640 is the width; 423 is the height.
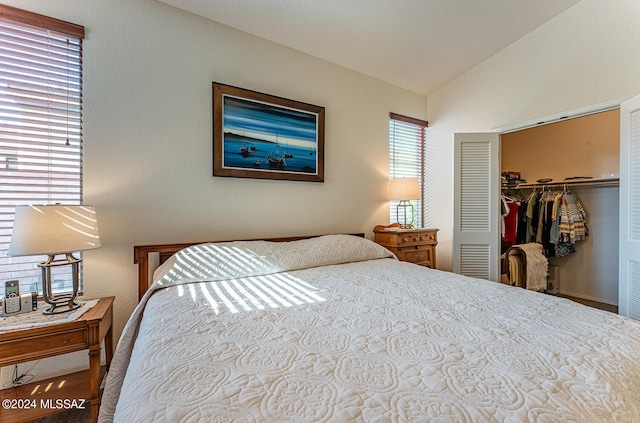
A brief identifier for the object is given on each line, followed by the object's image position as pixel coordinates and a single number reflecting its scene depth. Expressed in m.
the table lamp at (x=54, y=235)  1.36
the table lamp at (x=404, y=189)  3.04
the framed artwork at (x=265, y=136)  2.30
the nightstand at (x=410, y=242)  2.91
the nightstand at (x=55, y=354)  1.29
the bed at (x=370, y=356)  0.64
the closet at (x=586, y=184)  3.41
